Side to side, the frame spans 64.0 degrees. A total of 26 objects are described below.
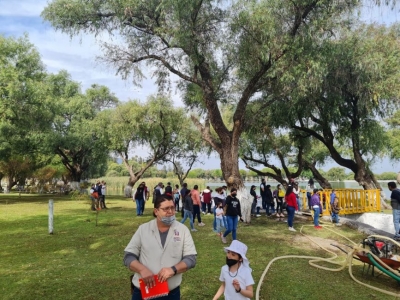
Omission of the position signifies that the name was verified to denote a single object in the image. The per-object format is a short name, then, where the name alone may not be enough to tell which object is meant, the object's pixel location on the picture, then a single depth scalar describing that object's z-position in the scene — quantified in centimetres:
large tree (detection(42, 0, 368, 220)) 1159
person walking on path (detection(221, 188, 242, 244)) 873
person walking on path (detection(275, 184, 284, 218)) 1467
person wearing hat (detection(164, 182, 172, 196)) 1350
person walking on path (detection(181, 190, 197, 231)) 1119
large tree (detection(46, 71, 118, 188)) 2889
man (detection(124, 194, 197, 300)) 272
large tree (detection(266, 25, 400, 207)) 1511
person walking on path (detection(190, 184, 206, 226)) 1196
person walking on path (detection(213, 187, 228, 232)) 1110
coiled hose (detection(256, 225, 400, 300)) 575
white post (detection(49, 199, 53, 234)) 1024
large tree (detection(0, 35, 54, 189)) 2072
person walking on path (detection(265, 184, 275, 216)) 1481
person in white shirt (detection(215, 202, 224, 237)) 1038
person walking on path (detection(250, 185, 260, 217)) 1483
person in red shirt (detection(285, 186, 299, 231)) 1117
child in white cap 322
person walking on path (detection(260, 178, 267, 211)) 1496
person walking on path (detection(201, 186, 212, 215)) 1602
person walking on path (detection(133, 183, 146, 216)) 1448
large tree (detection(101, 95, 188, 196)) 2727
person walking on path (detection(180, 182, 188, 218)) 1222
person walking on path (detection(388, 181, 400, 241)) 941
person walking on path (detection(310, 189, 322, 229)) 1176
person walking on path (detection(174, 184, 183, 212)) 1608
